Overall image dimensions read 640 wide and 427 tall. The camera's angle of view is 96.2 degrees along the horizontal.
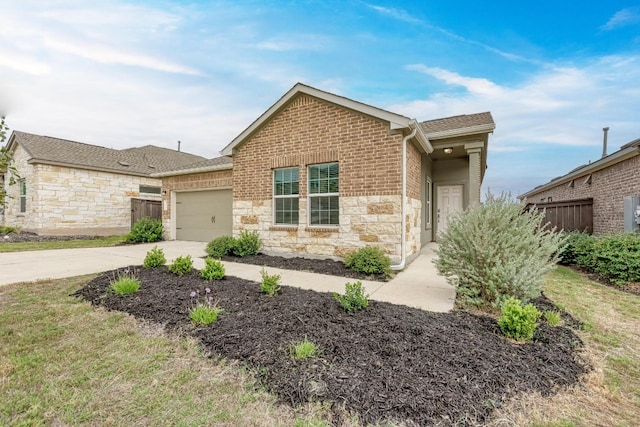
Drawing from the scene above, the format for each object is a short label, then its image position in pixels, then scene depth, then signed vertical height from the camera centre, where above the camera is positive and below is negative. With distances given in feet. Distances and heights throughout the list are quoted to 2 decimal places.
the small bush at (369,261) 20.70 -3.47
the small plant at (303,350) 8.89 -4.31
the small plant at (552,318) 11.96 -4.36
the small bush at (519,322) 10.17 -3.85
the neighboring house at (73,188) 44.14 +4.43
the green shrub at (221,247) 27.07 -3.14
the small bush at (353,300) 12.61 -3.78
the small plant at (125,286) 14.79 -3.76
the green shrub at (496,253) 12.77 -1.83
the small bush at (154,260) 21.11 -3.38
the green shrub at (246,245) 27.02 -2.89
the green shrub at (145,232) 39.06 -2.44
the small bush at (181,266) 18.92 -3.47
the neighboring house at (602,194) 28.07 +2.35
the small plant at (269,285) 14.87 -3.67
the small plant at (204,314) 11.39 -4.06
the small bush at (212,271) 17.78 -3.57
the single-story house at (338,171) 22.67 +3.86
